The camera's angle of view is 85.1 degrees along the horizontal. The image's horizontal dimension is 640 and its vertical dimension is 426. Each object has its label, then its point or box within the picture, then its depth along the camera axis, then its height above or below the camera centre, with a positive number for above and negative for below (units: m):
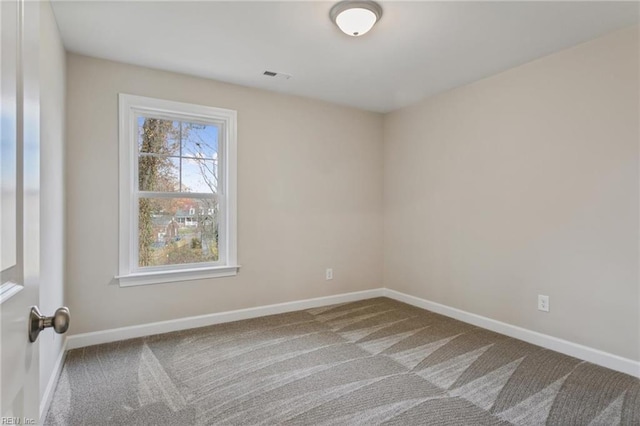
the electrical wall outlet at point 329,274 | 4.08 -0.74
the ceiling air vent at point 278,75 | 3.19 +1.26
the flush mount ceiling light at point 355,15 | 2.08 +1.20
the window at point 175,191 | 3.02 +0.18
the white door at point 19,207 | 0.64 +0.00
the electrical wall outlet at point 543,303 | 2.82 -0.74
